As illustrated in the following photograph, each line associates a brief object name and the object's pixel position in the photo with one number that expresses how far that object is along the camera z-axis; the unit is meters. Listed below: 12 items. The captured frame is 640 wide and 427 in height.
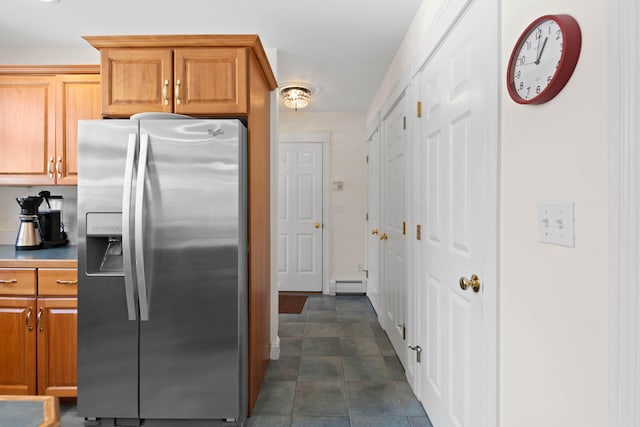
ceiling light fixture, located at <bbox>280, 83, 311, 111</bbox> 3.52
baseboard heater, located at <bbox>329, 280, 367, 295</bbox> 4.62
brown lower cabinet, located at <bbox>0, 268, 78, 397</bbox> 2.06
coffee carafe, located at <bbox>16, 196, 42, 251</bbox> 2.38
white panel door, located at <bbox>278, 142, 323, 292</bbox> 4.66
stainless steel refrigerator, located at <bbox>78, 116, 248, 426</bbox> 1.78
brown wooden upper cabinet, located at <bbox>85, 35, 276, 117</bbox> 1.93
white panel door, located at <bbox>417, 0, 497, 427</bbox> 1.30
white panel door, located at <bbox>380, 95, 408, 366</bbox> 2.55
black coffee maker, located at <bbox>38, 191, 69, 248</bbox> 2.50
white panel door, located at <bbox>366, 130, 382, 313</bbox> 3.69
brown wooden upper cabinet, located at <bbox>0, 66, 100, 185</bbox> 2.39
